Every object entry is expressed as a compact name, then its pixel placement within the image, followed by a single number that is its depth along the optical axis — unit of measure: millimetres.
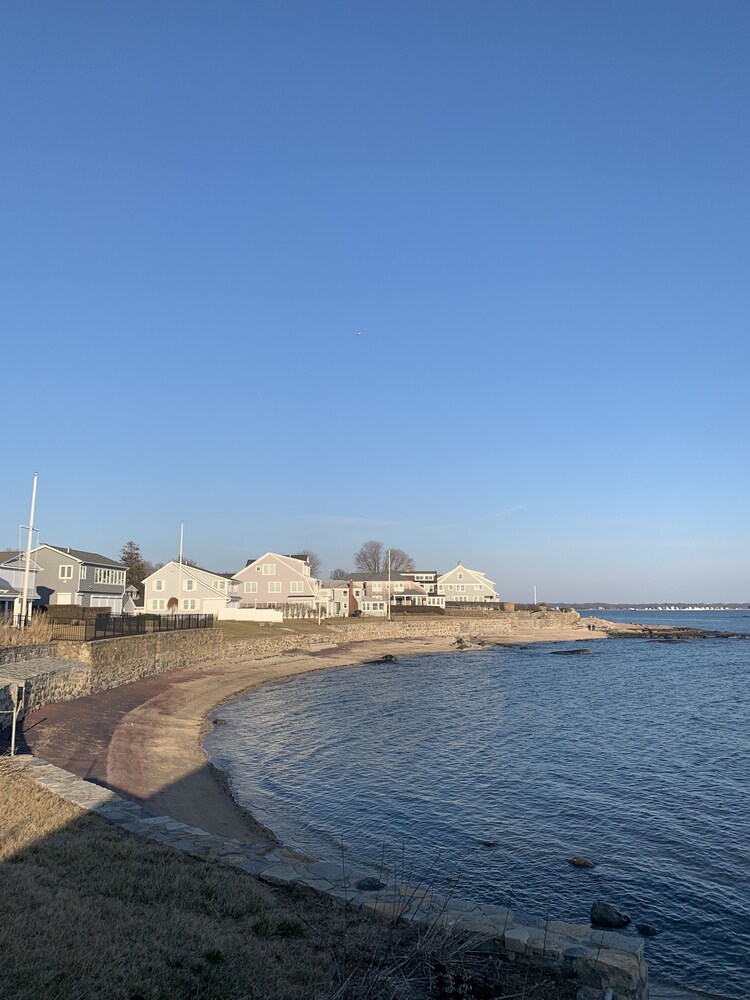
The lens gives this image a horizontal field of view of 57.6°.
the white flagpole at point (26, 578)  41800
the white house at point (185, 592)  83062
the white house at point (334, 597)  104562
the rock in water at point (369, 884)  11734
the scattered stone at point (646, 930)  14000
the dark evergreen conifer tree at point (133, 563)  129750
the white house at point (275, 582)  100000
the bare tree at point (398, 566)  182150
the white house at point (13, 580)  57031
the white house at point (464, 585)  147250
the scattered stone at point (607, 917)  14234
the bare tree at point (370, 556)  192250
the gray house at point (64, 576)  71000
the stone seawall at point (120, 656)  30047
